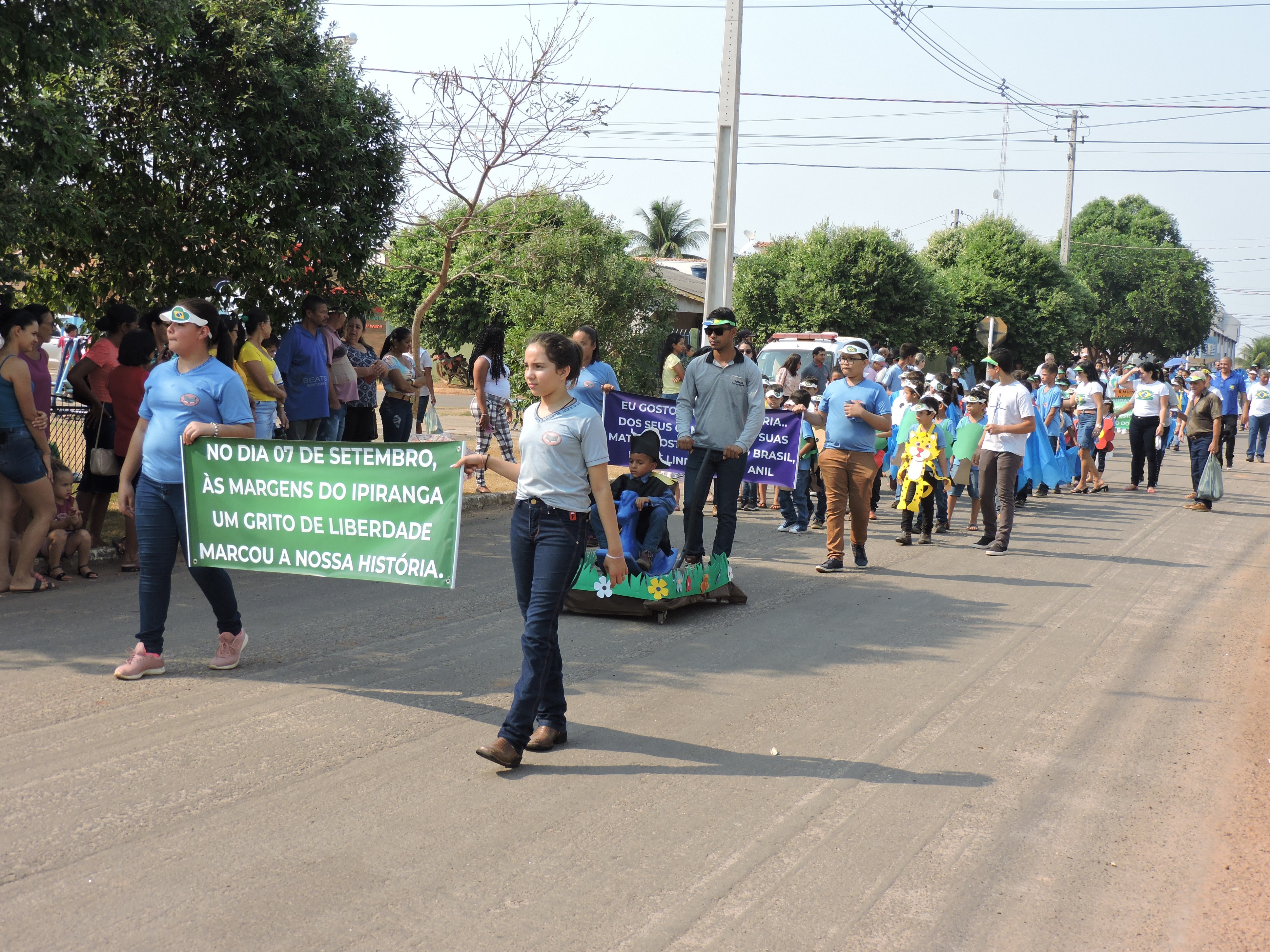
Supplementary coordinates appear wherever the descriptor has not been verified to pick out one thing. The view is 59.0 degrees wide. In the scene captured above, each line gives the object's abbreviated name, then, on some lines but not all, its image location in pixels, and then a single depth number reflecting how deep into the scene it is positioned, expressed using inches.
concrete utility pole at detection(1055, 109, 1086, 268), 1758.1
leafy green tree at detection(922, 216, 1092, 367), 1765.5
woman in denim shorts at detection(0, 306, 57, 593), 308.0
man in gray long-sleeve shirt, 345.4
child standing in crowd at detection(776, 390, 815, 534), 498.6
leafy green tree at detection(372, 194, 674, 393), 905.5
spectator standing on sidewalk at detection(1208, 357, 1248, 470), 831.1
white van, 856.3
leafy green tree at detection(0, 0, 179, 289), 319.9
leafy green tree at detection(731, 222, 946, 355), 1440.7
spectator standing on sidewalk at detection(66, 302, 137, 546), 359.3
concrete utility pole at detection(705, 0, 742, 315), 612.4
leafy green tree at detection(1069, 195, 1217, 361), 2864.2
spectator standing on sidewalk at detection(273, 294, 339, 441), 420.2
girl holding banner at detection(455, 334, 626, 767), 199.9
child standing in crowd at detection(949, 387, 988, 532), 524.4
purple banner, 422.6
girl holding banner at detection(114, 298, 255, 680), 240.4
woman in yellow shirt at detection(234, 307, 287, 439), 387.9
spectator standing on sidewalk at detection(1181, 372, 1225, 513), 649.0
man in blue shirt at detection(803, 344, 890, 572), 399.9
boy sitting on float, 330.6
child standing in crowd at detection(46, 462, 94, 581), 332.2
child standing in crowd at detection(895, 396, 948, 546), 474.3
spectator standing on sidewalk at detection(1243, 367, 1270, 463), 976.3
